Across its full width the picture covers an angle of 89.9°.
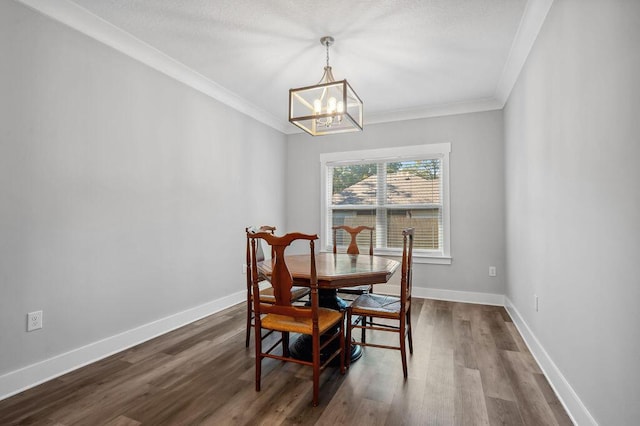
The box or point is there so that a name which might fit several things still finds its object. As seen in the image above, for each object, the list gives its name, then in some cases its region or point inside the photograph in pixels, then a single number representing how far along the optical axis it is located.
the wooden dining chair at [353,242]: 3.53
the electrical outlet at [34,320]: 2.11
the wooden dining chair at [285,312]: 1.92
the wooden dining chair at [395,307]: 2.24
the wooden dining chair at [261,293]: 2.67
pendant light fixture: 2.37
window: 4.42
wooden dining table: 2.17
